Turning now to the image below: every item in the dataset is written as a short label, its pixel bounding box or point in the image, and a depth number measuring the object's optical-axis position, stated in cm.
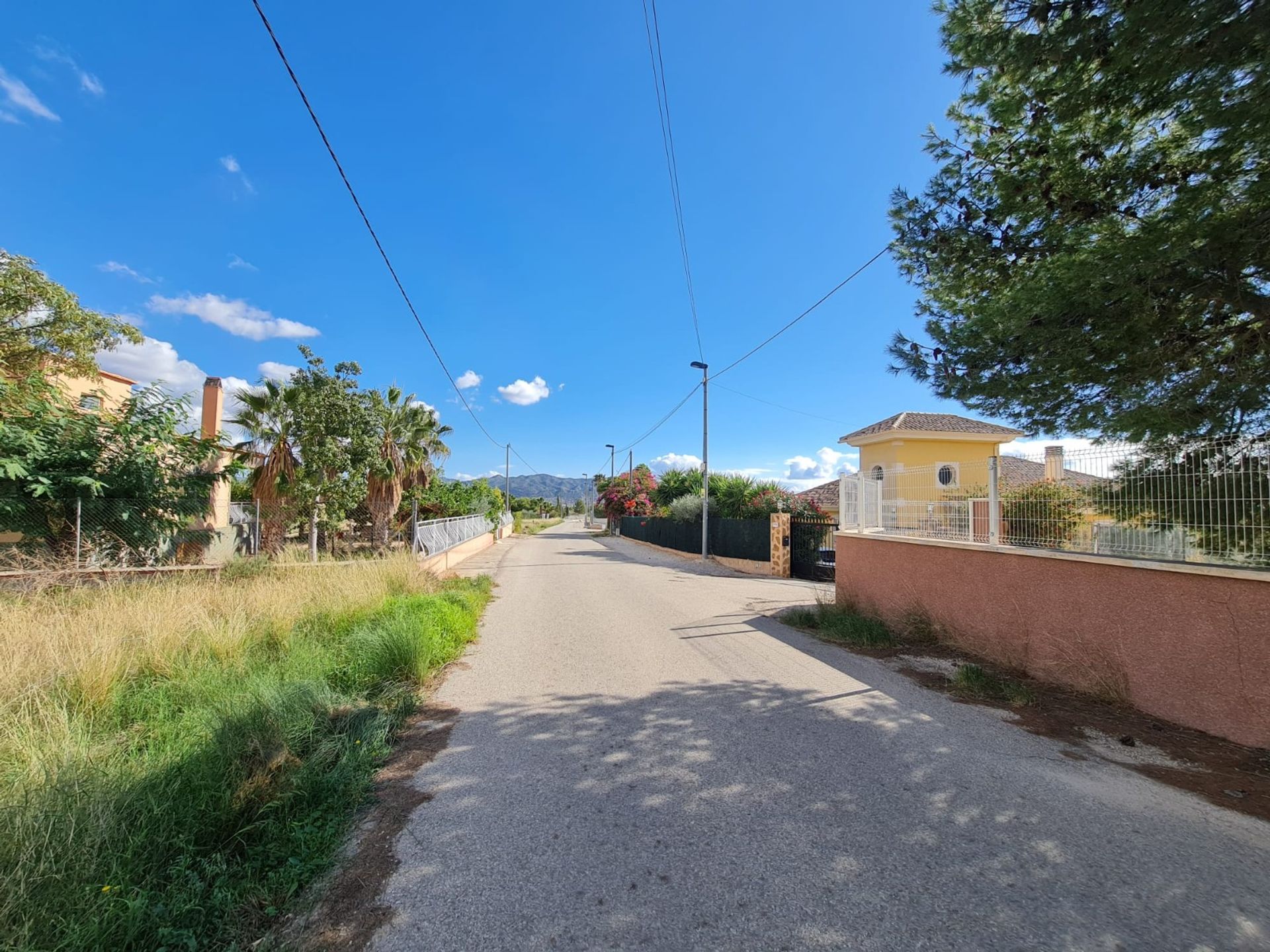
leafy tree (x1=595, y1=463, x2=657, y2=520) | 3791
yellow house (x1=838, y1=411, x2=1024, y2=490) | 1888
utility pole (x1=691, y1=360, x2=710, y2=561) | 2106
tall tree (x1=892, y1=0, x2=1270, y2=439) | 335
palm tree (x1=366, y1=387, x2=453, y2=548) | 1598
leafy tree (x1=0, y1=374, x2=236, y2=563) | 892
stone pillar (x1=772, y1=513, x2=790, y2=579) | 1736
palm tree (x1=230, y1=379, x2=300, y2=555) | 1408
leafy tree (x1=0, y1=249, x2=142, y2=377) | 1097
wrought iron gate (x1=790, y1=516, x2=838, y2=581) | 1650
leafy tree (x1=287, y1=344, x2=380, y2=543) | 1366
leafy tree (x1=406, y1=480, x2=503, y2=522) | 2448
